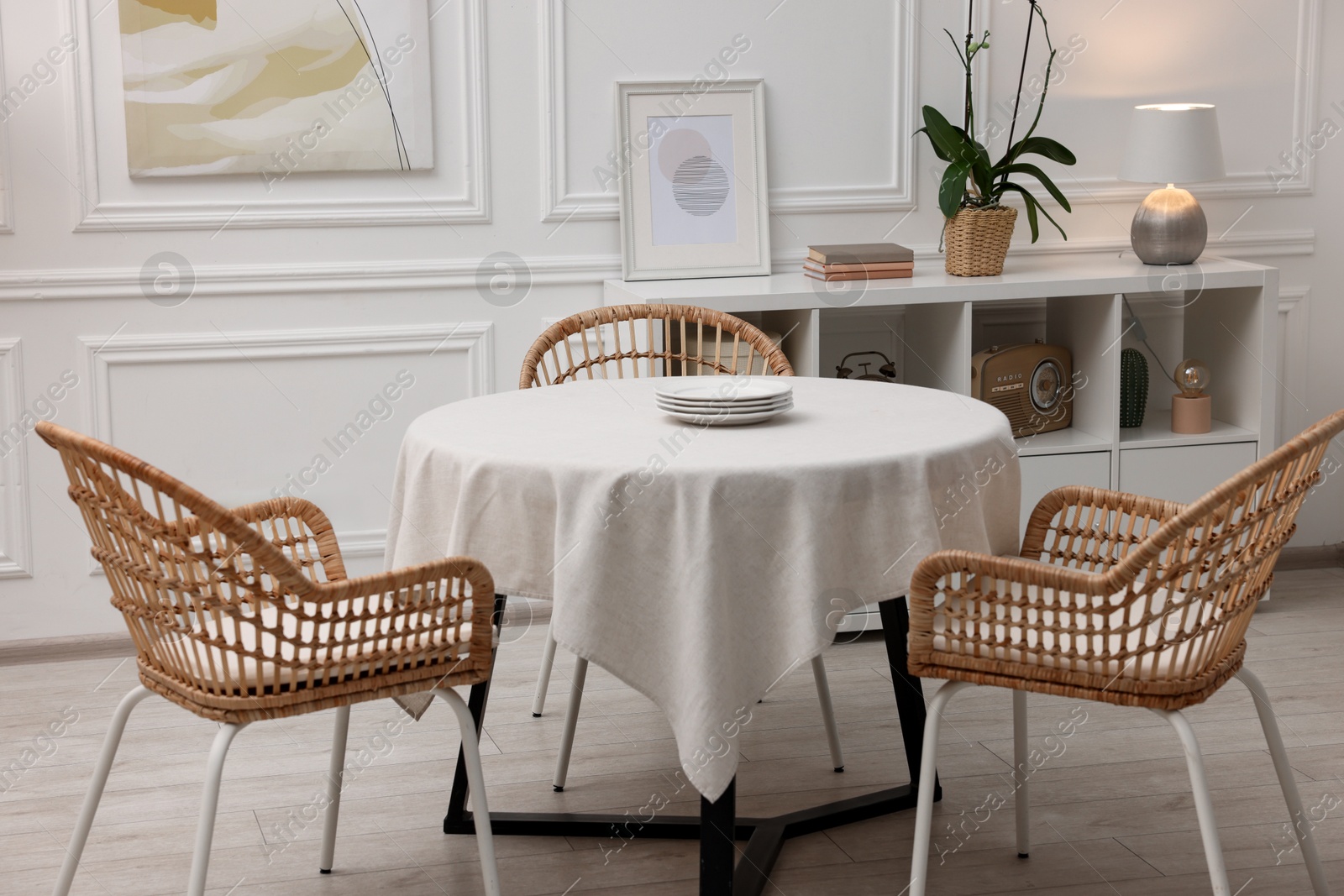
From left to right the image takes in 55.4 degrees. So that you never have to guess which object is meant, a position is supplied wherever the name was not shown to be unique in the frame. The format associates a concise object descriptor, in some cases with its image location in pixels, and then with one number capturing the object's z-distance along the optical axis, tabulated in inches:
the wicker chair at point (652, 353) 98.5
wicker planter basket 131.1
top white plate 76.4
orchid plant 130.8
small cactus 137.4
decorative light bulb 137.0
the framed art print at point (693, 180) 133.4
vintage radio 131.3
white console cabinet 126.2
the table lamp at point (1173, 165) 130.3
